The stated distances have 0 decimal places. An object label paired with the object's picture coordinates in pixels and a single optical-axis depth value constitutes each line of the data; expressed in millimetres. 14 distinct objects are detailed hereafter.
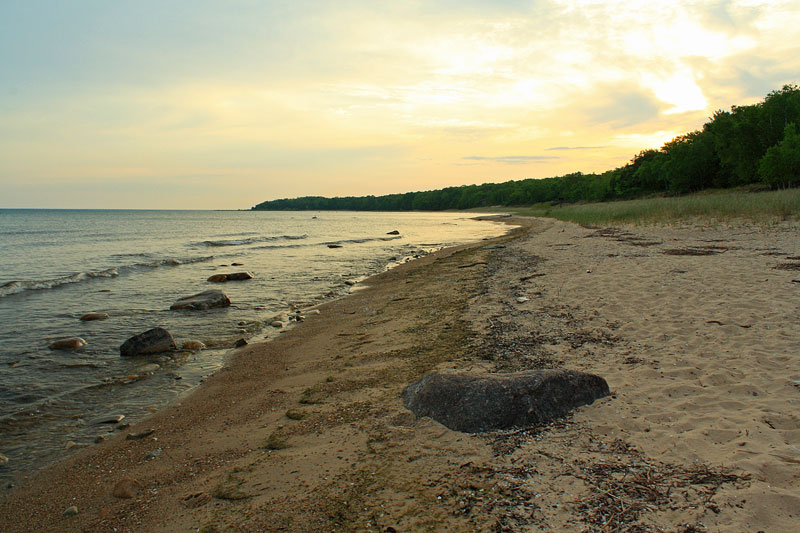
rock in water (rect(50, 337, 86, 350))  7805
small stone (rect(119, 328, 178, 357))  7539
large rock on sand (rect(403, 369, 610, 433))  3826
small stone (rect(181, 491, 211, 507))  3260
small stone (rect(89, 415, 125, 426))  5116
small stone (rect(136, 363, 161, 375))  6754
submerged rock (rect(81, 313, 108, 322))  9930
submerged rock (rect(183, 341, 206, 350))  7945
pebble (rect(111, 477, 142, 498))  3572
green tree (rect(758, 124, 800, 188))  35875
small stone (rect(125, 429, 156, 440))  4688
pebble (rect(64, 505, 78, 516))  3406
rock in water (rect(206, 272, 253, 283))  15547
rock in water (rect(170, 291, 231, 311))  11008
